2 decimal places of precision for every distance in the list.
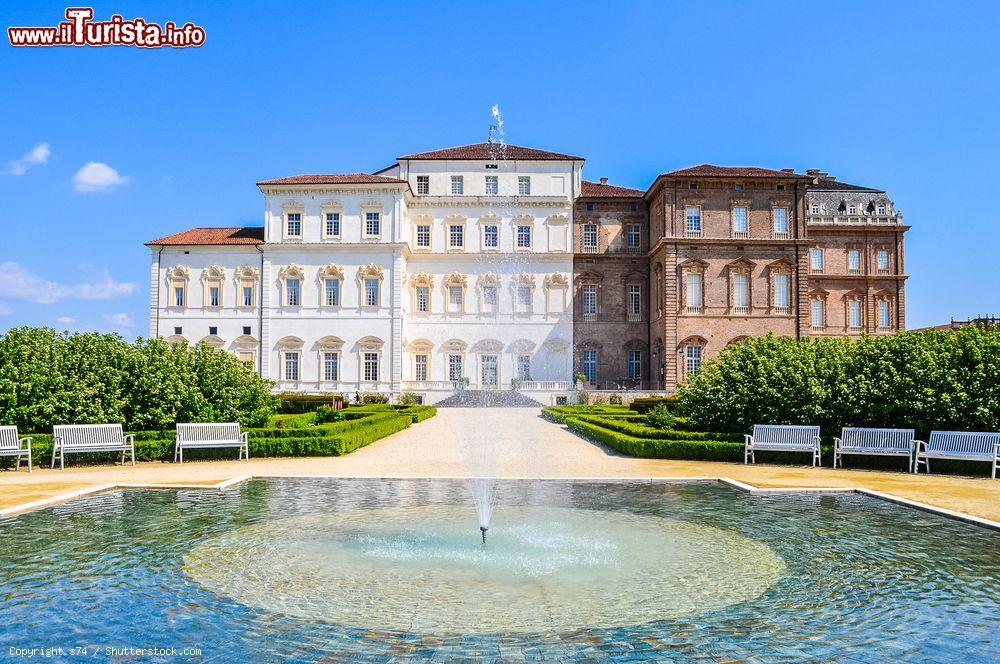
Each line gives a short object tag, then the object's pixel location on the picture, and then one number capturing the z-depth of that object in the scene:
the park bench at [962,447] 12.09
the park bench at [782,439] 13.91
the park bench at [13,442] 12.63
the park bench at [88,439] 12.95
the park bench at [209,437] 13.97
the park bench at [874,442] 13.25
